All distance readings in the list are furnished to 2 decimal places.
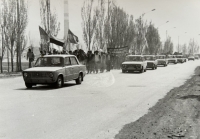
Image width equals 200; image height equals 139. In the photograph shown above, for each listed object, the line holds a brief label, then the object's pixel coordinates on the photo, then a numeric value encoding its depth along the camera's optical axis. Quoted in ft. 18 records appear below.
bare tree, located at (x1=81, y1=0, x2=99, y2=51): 127.85
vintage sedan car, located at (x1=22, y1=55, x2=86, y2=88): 47.98
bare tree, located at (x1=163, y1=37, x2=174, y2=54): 380.37
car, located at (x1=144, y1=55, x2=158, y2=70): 117.91
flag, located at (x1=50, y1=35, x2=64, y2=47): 90.79
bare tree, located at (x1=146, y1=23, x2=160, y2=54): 235.81
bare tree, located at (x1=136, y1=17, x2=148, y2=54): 212.64
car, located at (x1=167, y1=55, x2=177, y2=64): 196.13
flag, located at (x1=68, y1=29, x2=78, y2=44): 105.91
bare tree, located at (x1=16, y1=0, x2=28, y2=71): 101.06
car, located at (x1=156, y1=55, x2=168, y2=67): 153.28
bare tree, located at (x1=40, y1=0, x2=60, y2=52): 106.63
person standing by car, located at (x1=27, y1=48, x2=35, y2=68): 87.56
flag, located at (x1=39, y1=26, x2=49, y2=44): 101.76
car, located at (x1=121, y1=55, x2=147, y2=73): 92.99
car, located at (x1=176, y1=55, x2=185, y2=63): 216.99
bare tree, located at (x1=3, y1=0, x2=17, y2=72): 102.32
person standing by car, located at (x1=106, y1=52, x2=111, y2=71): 102.15
